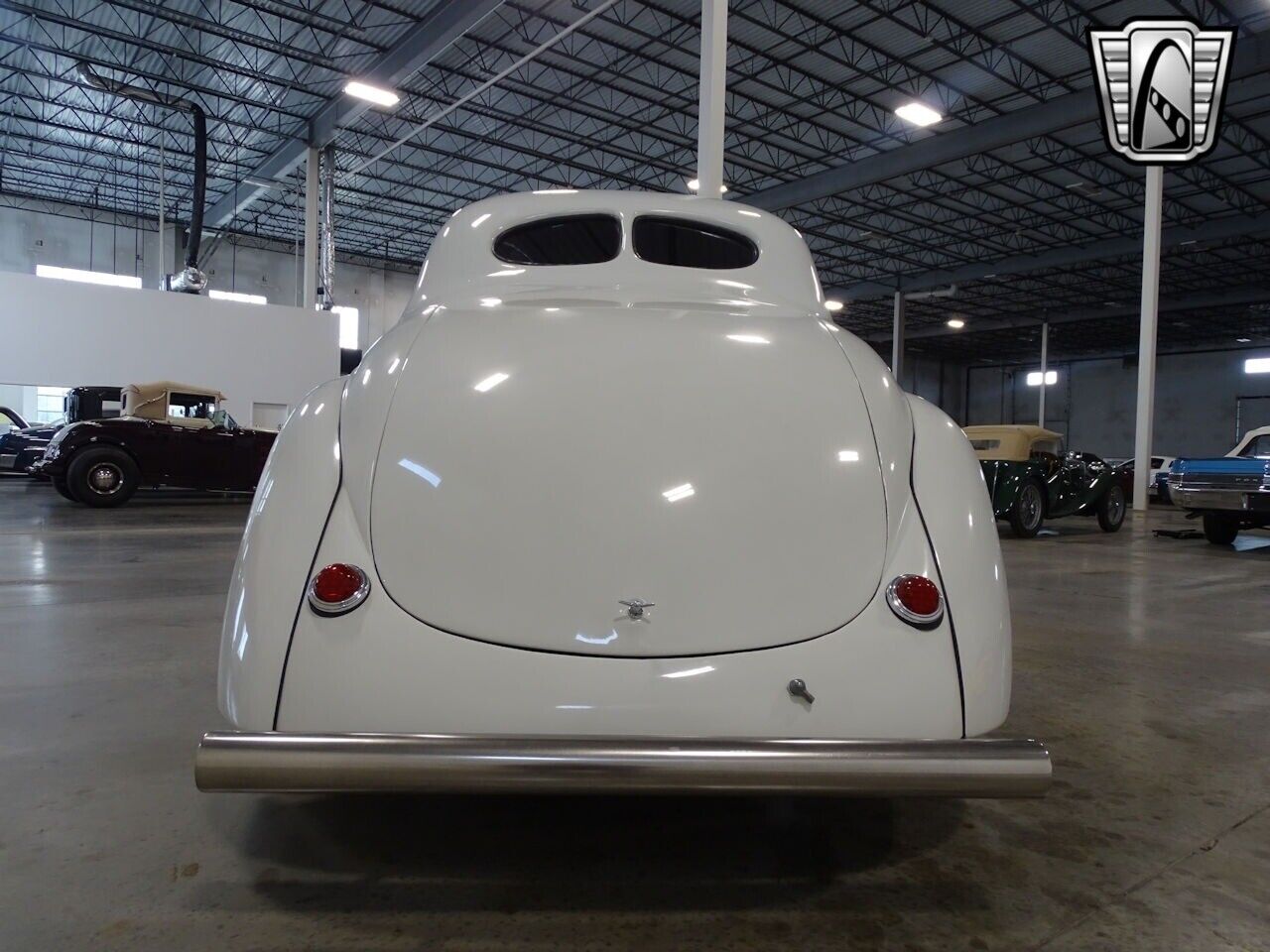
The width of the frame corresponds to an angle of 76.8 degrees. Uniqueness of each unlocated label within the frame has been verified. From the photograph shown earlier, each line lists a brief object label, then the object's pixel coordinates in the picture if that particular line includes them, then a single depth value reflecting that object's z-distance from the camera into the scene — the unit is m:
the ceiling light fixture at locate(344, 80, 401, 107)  13.27
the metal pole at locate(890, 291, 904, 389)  26.47
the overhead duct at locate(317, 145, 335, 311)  16.38
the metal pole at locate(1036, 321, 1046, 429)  29.60
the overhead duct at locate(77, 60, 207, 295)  14.20
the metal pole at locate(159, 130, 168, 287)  18.64
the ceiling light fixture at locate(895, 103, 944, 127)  13.84
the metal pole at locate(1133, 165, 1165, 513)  13.55
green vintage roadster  9.00
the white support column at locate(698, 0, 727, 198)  7.95
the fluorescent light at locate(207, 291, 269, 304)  25.73
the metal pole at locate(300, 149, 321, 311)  16.17
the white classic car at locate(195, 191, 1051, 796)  1.27
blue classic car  8.13
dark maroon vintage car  9.89
